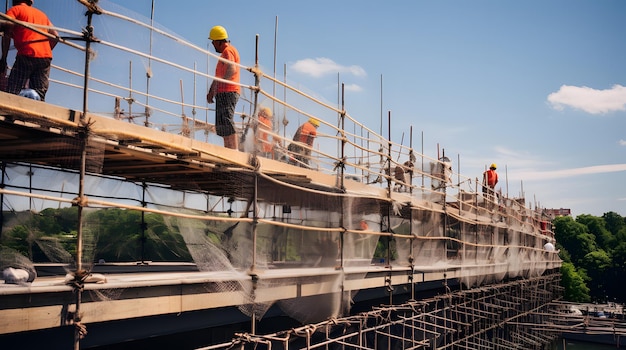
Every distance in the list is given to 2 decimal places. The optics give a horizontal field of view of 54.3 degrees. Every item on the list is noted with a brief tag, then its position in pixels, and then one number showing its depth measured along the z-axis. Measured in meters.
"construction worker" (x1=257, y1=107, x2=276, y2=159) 9.88
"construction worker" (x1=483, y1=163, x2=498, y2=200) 26.58
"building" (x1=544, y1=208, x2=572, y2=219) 107.38
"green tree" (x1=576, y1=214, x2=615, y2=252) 79.38
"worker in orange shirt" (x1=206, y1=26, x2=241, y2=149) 9.16
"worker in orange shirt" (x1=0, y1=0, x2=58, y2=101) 6.61
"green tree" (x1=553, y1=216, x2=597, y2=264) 71.88
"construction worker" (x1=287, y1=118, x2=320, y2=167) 11.86
